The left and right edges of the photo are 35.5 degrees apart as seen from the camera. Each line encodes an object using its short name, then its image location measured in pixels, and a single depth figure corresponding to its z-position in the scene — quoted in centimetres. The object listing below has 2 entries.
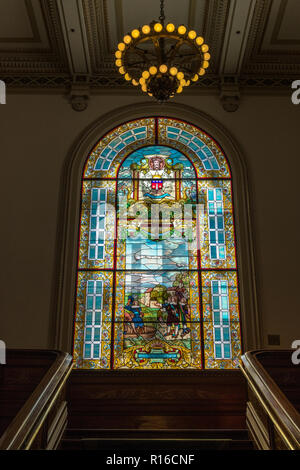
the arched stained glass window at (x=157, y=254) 679
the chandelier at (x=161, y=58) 521
